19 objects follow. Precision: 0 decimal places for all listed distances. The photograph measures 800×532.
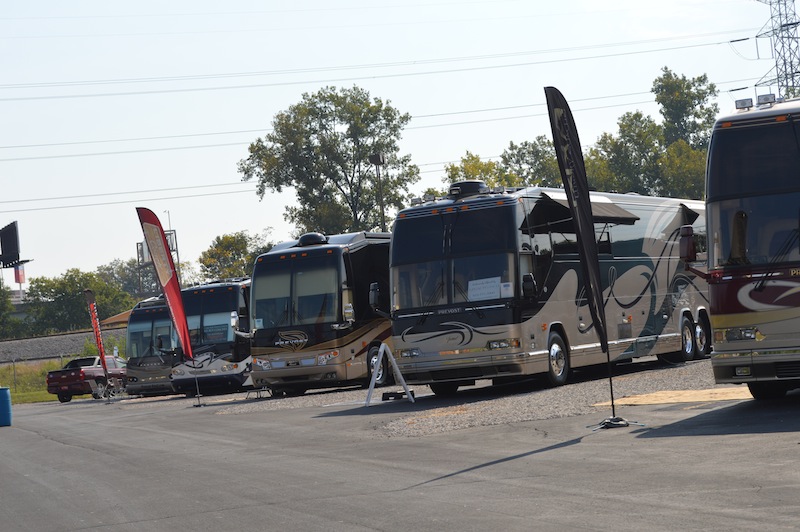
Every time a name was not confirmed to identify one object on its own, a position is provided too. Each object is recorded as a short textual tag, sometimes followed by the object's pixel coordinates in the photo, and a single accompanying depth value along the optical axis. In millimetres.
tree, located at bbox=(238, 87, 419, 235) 79125
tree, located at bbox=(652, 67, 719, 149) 116812
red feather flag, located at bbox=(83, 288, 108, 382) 40688
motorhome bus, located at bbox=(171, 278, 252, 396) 33250
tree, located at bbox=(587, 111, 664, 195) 102312
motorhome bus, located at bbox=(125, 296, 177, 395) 36031
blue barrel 26338
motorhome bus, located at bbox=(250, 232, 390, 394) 26422
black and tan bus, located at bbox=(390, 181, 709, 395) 19828
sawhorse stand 19578
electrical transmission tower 66688
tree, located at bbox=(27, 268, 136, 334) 126062
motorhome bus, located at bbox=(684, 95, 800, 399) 13617
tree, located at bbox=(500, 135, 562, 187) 118562
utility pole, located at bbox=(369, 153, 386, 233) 59406
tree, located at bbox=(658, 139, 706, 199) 99125
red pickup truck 43844
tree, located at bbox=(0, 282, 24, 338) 124338
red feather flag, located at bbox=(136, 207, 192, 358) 27750
